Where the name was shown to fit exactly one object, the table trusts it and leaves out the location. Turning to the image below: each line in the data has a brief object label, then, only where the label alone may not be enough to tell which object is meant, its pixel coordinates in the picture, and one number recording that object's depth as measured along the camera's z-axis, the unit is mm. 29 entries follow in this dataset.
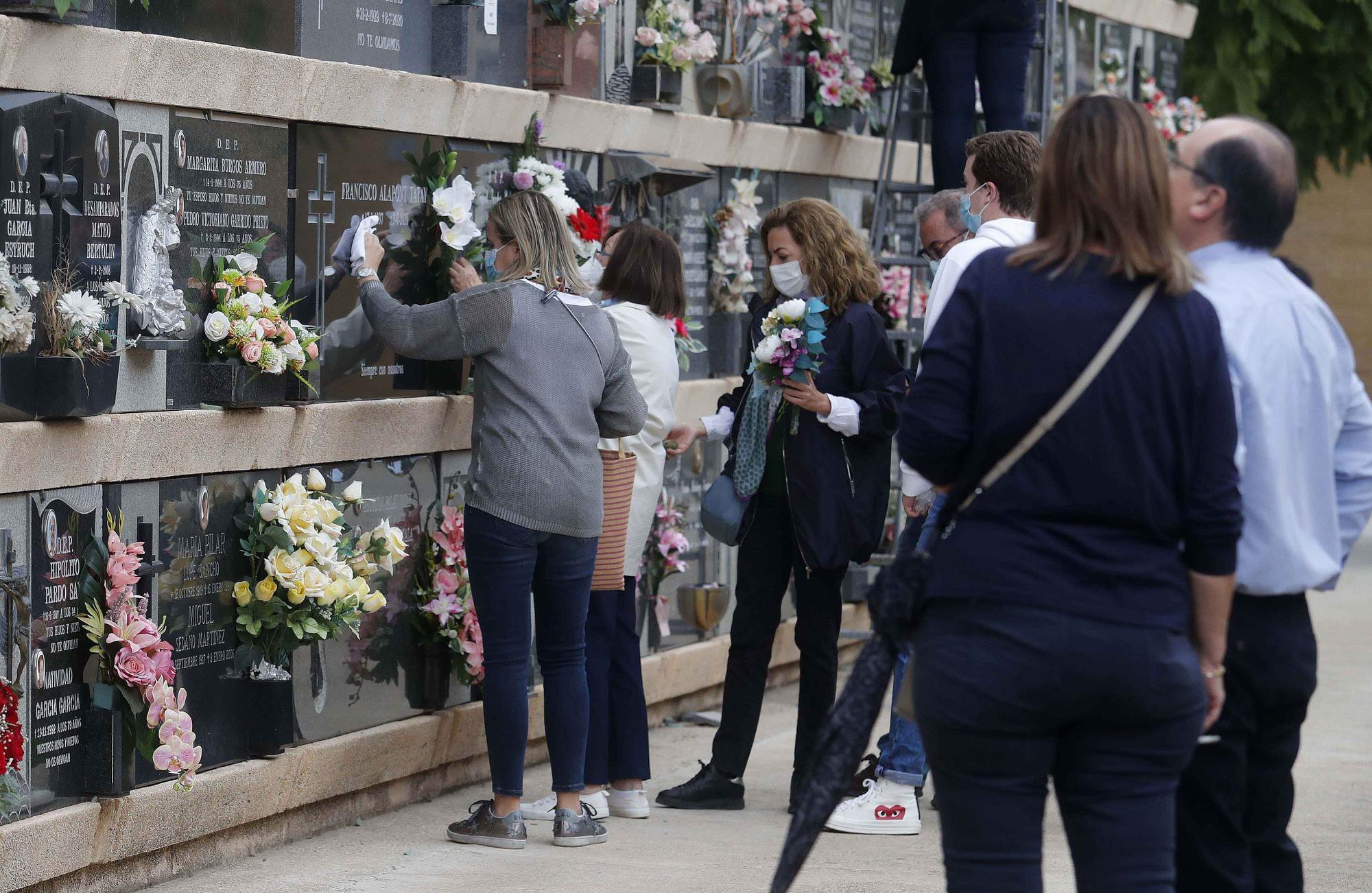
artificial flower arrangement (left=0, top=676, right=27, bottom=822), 8398
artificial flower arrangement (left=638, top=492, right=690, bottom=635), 14664
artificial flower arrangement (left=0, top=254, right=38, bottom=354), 8539
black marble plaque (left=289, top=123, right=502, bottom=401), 10953
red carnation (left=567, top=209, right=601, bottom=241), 11984
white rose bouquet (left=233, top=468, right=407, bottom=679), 10398
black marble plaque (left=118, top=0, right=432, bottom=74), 9883
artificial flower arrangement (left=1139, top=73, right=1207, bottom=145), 24516
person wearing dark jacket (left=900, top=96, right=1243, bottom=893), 5863
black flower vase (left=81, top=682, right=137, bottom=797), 9453
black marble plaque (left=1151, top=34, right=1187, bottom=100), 25594
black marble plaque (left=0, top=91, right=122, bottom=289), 8836
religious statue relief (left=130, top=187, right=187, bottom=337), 9633
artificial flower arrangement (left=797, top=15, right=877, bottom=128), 17000
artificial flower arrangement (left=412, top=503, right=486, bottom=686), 12062
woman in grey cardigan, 10500
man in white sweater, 10437
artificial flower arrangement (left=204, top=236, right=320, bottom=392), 10109
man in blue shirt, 6617
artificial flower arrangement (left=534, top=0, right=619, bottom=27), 13039
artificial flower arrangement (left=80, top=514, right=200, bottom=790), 9398
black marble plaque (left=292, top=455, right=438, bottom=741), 11203
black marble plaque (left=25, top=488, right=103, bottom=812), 9117
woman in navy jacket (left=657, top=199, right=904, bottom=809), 11594
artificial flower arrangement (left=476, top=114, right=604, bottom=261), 12008
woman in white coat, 11617
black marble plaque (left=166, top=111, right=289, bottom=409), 9961
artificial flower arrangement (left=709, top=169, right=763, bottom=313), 15789
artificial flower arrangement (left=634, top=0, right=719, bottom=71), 14383
